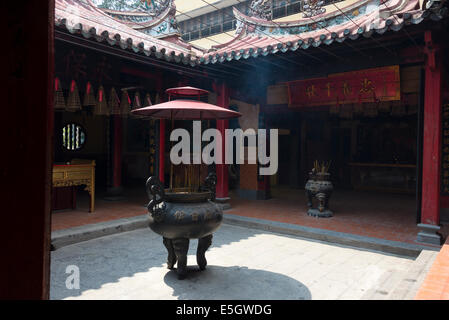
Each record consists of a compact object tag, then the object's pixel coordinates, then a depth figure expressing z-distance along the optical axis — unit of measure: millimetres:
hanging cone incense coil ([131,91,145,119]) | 6777
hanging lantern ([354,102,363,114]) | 7875
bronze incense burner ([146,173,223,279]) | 3570
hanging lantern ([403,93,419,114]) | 6836
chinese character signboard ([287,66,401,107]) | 5824
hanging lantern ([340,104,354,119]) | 8068
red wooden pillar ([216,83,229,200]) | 7561
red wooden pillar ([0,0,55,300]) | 1224
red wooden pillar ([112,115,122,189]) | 8578
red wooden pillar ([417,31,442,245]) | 4953
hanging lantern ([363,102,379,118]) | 7837
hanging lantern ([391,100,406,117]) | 8248
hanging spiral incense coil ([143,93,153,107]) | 6902
